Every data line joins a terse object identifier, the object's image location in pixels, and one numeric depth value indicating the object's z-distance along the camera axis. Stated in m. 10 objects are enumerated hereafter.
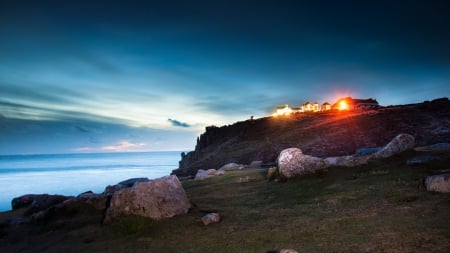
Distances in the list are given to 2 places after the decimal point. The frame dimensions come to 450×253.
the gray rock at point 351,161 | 29.38
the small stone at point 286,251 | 11.29
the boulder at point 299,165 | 29.06
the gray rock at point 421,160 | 25.20
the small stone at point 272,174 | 31.03
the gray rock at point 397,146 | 29.95
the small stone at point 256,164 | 50.97
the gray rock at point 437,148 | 30.09
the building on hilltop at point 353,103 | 121.44
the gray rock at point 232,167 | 51.88
